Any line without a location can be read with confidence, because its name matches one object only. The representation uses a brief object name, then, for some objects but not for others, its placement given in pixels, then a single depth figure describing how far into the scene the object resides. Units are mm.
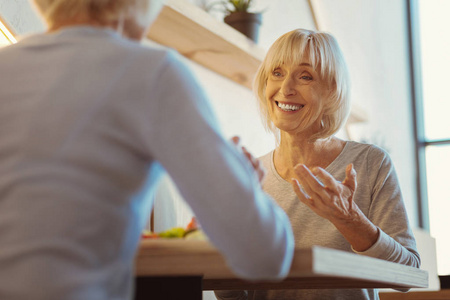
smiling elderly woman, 1752
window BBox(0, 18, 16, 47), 1530
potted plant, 2720
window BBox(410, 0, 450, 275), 5676
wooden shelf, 2227
